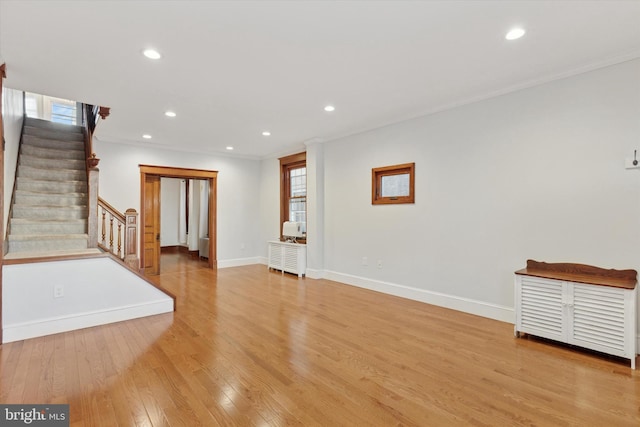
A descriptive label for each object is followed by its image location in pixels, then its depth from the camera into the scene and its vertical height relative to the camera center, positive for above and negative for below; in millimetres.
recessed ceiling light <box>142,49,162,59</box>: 2717 +1401
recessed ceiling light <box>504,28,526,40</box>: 2412 +1416
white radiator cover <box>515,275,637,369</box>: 2602 -903
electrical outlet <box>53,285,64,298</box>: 3292 -832
